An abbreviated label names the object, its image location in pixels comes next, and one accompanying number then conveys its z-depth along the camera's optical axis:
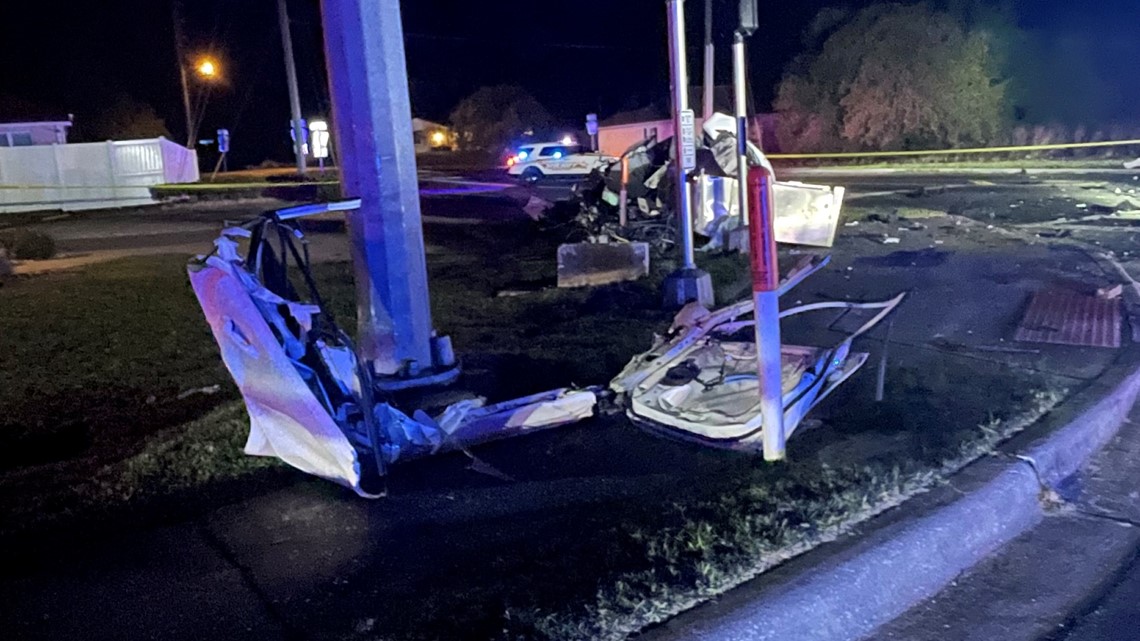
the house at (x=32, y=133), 35.38
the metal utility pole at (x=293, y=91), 33.34
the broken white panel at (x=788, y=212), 12.19
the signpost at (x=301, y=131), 35.12
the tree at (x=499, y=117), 61.16
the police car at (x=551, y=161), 35.50
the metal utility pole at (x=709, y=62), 20.17
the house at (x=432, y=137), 66.81
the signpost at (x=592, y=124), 37.97
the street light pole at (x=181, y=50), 40.53
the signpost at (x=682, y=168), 8.39
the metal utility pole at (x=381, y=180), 5.86
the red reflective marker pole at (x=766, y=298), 4.20
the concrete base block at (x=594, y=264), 10.39
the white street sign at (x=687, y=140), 8.82
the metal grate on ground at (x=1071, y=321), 6.79
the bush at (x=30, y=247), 15.76
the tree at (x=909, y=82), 40.78
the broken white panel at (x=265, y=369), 4.40
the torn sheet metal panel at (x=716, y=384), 5.00
